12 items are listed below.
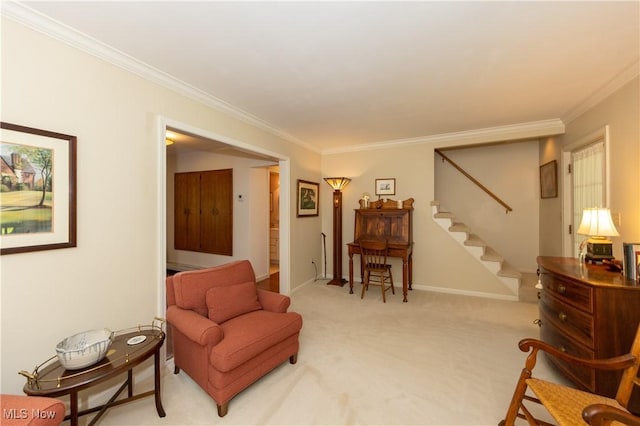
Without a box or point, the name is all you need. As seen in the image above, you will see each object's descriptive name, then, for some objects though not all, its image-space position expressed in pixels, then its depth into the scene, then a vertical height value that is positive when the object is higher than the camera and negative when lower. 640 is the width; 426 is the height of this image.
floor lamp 4.68 -0.13
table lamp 2.03 -0.16
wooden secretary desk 4.23 -0.23
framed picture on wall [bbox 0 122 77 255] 1.46 +0.15
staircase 3.81 -0.71
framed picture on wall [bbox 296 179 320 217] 4.41 +0.26
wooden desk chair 3.92 -0.74
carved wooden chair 1.23 -0.93
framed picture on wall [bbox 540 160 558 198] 3.79 +0.49
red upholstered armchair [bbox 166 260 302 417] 1.75 -0.87
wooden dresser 1.69 -0.73
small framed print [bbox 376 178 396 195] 4.56 +0.46
